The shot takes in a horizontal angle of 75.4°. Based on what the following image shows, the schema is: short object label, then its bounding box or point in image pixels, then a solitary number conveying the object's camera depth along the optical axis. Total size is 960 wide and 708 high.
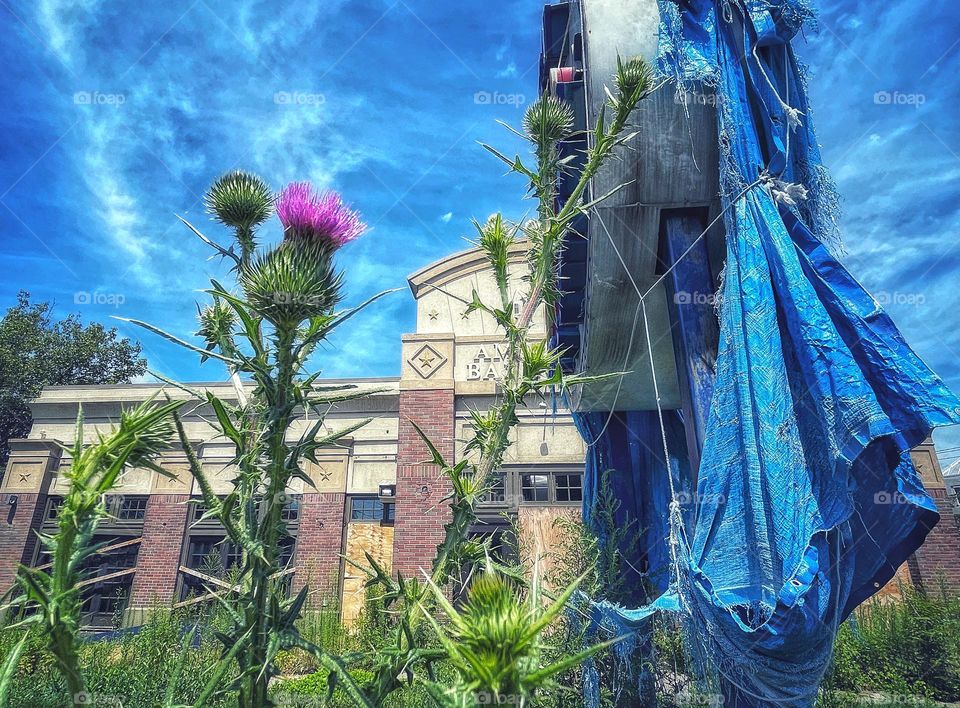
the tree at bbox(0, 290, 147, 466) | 14.99
